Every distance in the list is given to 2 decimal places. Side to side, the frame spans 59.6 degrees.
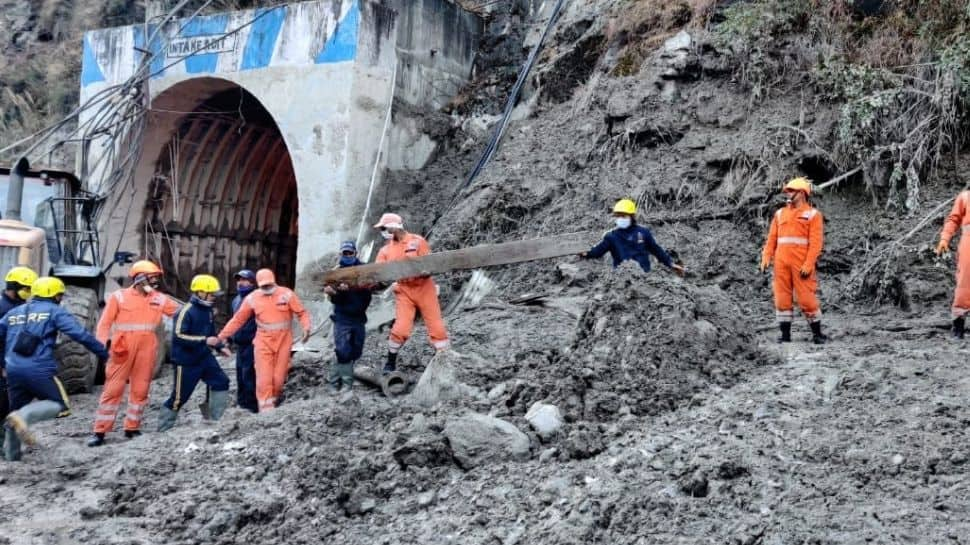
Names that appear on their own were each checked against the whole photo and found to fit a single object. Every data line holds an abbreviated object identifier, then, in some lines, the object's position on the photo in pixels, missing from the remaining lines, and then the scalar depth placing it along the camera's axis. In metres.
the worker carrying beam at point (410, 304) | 6.80
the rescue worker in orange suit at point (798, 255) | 6.26
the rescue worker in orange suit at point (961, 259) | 5.96
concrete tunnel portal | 10.95
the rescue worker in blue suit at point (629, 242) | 6.55
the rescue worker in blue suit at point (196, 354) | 6.73
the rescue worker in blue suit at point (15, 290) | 6.54
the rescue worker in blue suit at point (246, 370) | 7.19
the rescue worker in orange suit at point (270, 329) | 6.83
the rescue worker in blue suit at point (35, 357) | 5.87
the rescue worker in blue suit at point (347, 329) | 7.00
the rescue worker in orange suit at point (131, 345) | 6.50
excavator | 7.89
